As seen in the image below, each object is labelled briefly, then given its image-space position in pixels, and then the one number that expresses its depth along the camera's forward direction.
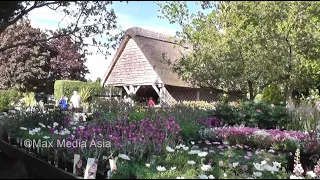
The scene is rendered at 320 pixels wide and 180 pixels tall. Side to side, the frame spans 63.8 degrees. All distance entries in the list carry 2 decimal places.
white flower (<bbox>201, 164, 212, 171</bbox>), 2.57
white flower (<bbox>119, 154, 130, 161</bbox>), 2.72
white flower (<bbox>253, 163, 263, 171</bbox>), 2.62
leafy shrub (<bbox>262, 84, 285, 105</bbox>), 12.60
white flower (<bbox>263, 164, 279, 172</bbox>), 2.53
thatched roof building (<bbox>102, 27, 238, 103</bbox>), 13.99
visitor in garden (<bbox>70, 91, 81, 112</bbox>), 9.42
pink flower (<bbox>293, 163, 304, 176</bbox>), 2.75
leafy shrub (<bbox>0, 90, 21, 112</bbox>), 9.76
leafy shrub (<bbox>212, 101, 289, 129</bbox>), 6.72
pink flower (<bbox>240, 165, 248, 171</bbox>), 2.77
